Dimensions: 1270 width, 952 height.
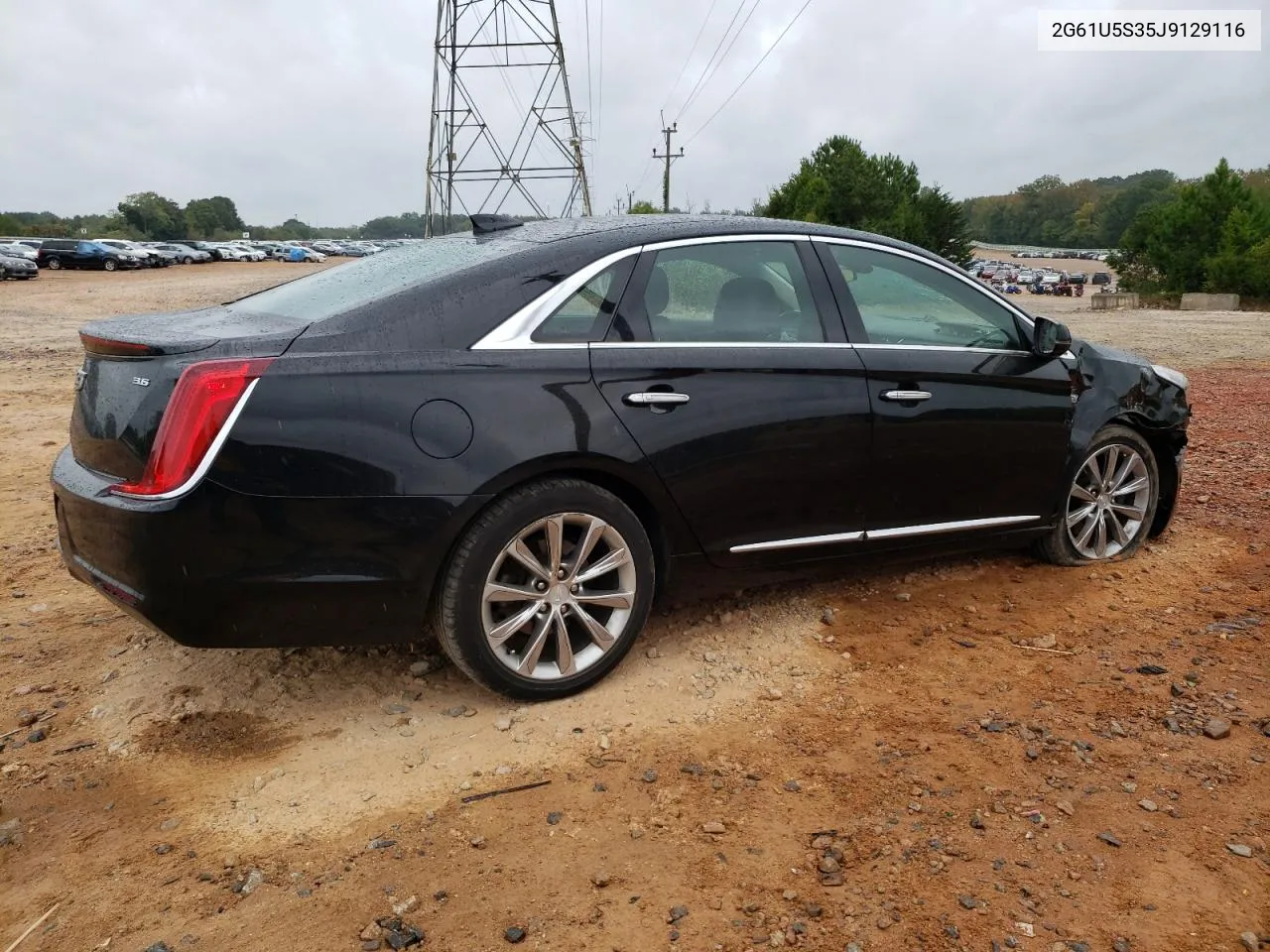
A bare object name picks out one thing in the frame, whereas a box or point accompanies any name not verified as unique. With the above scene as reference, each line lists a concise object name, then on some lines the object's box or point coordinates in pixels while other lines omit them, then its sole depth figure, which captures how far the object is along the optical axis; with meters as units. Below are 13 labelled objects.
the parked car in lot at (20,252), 40.44
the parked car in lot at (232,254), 67.06
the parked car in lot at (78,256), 48.44
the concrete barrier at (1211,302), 33.47
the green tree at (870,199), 45.31
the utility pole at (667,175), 64.88
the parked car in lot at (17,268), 37.06
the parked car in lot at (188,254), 61.34
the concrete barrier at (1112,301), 32.38
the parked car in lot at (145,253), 52.50
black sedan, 2.90
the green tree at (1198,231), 42.94
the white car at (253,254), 68.50
